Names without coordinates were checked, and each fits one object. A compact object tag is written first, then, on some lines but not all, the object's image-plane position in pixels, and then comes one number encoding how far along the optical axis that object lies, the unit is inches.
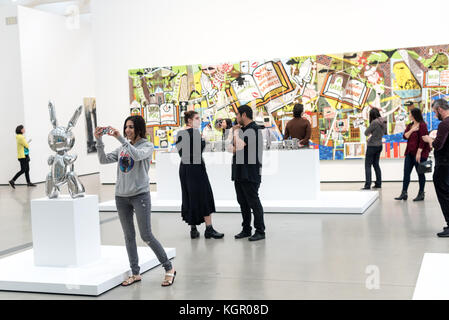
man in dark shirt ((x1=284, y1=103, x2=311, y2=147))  326.6
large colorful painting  412.8
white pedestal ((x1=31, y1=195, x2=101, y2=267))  179.6
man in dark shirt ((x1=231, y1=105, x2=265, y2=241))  222.4
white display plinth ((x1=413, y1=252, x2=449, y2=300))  145.8
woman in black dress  236.8
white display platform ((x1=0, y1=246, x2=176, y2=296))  162.4
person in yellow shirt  496.1
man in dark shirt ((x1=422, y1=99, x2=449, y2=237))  214.7
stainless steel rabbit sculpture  185.5
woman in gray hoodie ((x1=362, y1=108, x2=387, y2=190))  371.2
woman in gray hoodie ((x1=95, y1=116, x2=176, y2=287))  162.2
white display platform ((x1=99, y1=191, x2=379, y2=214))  293.6
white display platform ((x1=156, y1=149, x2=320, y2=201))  312.2
